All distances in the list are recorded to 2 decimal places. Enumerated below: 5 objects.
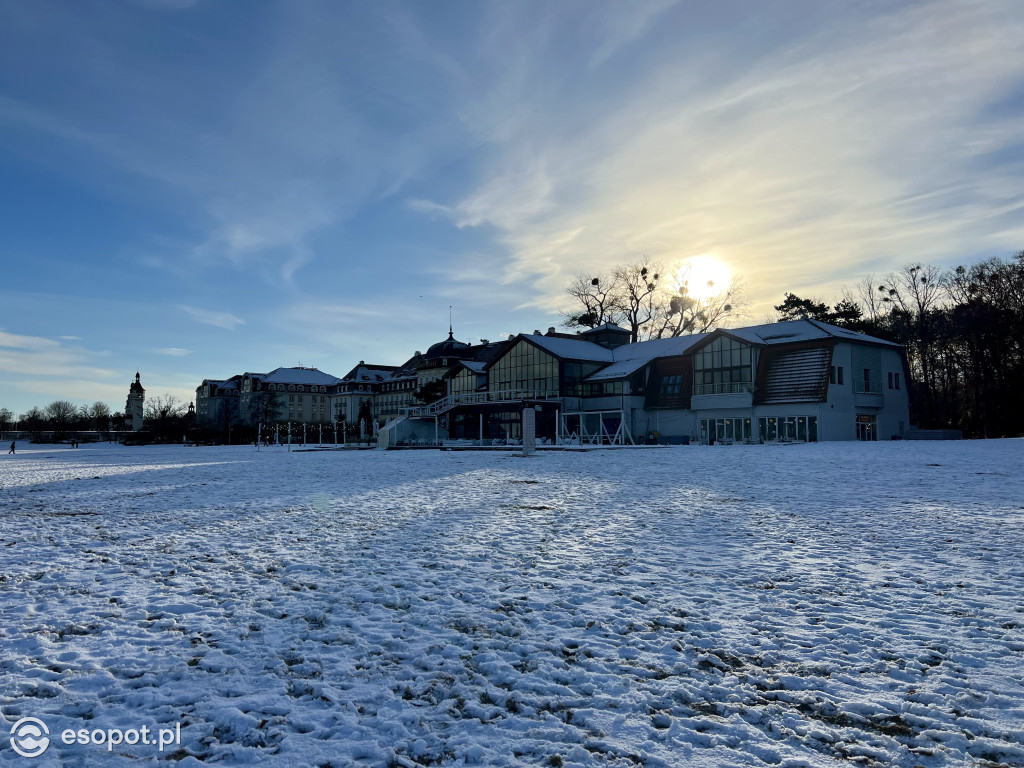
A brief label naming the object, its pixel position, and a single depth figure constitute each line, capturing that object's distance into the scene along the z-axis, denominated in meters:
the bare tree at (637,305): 66.50
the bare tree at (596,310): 68.50
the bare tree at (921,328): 52.62
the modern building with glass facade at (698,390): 40.72
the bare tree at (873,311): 57.30
